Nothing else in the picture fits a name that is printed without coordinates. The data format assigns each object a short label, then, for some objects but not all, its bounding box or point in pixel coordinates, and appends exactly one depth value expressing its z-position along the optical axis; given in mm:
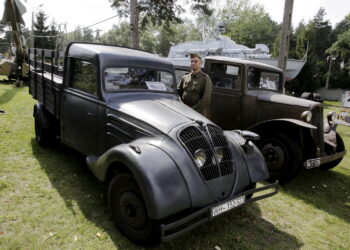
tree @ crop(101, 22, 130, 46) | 57719
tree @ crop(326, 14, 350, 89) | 33375
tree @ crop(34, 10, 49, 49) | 45469
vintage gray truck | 2529
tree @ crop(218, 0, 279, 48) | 37406
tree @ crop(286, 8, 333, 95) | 23328
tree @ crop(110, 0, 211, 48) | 12188
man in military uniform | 4785
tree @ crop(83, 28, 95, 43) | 60156
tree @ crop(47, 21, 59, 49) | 45038
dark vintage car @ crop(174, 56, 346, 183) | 4516
